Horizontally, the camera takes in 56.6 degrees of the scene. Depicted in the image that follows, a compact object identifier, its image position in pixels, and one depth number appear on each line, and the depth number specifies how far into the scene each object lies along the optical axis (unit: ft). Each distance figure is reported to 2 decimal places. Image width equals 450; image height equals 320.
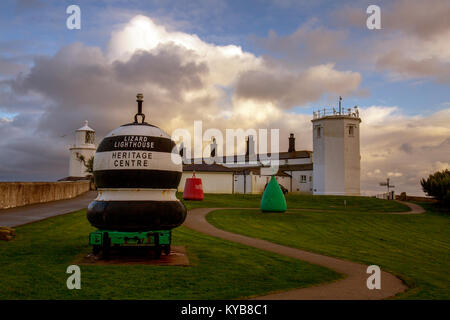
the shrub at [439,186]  127.77
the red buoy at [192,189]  119.03
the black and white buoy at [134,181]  35.70
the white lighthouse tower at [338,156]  183.01
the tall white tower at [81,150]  243.60
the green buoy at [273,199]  91.91
